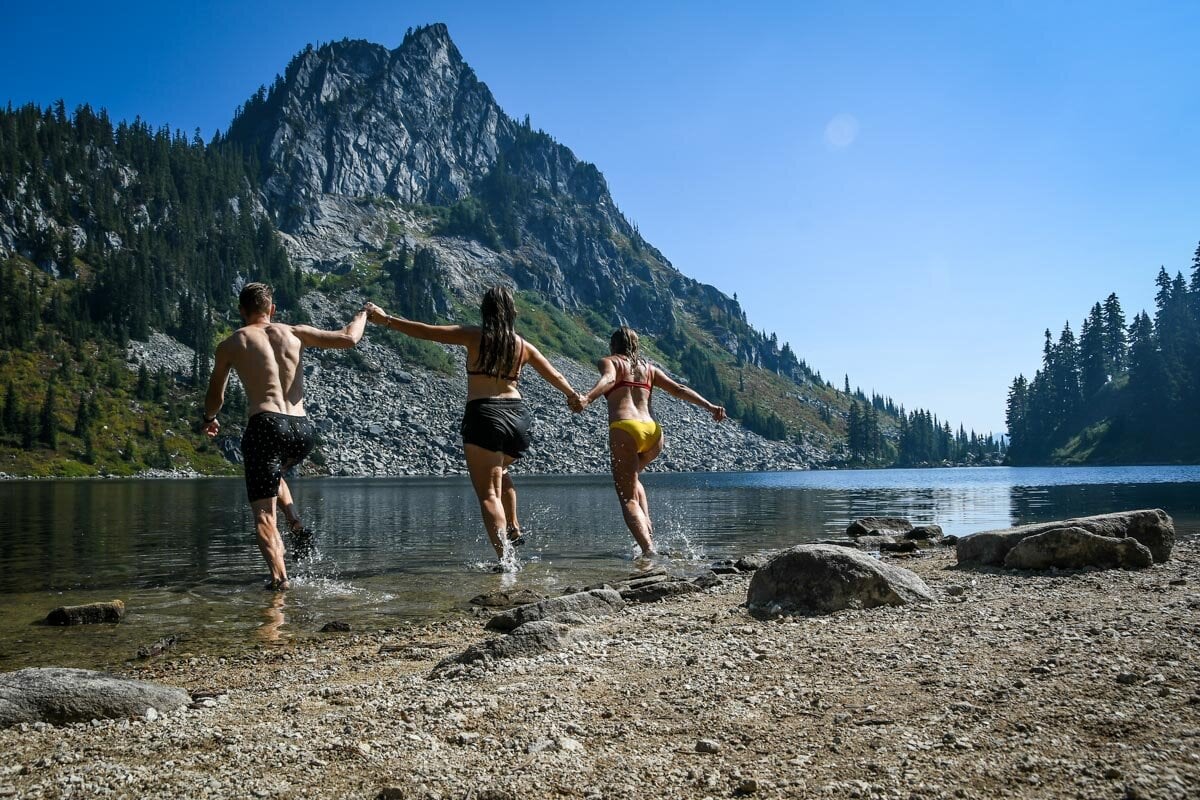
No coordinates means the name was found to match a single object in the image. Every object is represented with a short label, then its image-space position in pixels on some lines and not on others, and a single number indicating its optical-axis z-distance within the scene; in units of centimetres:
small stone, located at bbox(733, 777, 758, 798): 275
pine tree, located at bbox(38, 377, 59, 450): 9469
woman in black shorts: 988
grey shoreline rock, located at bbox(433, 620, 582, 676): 509
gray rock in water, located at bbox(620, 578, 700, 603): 827
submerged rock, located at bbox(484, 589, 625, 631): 669
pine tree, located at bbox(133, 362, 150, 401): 11162
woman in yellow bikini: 1172
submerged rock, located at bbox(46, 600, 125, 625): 766
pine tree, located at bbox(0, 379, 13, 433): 9381
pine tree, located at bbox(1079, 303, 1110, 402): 14688
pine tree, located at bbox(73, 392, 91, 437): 9938
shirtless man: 902
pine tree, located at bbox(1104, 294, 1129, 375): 14875
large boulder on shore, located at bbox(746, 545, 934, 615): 647
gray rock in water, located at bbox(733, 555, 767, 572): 1120
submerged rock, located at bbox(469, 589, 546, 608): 852
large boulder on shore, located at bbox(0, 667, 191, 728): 414
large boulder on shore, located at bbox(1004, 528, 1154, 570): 896
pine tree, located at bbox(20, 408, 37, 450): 9312
